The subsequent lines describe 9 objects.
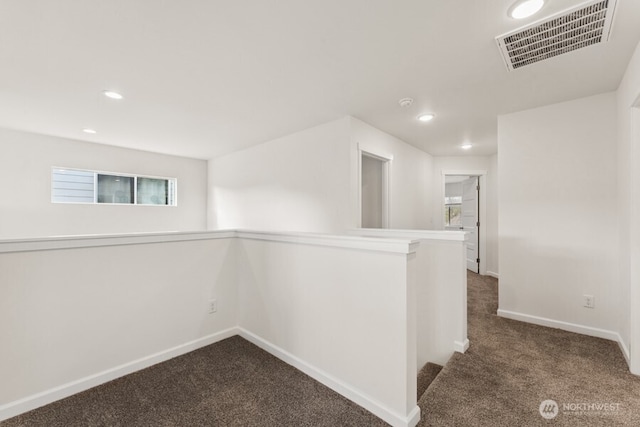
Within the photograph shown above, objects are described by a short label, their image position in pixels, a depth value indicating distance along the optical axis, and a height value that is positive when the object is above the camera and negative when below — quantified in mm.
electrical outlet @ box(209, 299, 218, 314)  2620 -886
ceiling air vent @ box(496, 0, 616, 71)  1604 +1206
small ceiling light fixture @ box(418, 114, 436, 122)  3308 +1228
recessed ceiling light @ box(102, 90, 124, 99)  2659 +1219
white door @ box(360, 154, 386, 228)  4360 +383
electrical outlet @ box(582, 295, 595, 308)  2748 -878
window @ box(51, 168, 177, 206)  4293 +488
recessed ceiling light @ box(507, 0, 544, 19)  1510 +1196
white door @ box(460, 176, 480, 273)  5703 -58
